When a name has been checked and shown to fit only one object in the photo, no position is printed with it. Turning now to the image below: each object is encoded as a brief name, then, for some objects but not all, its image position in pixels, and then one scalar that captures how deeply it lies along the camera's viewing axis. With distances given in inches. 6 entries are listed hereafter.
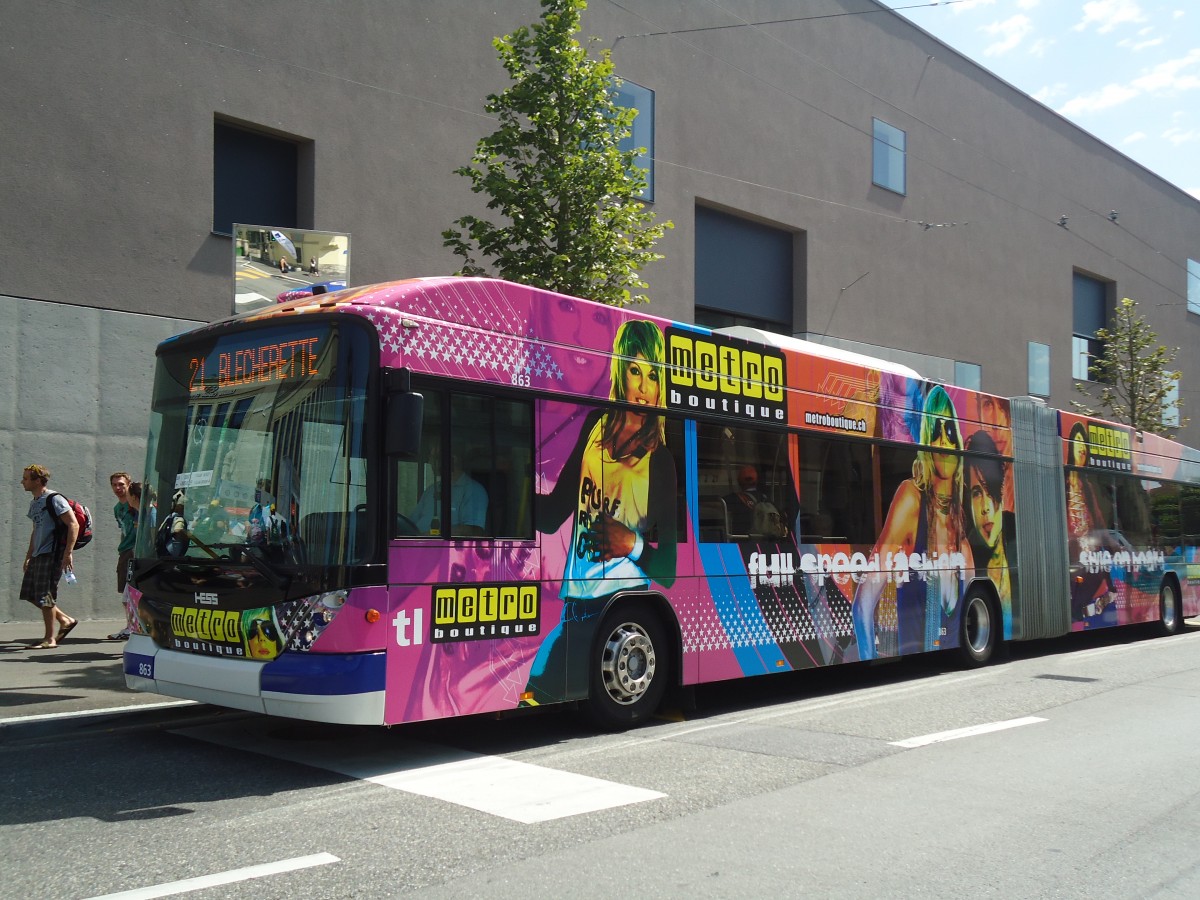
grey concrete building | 503.8
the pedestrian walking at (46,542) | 429.7
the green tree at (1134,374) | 1132.5
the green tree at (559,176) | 466.0
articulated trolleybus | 255.1
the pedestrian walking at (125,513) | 455.2
